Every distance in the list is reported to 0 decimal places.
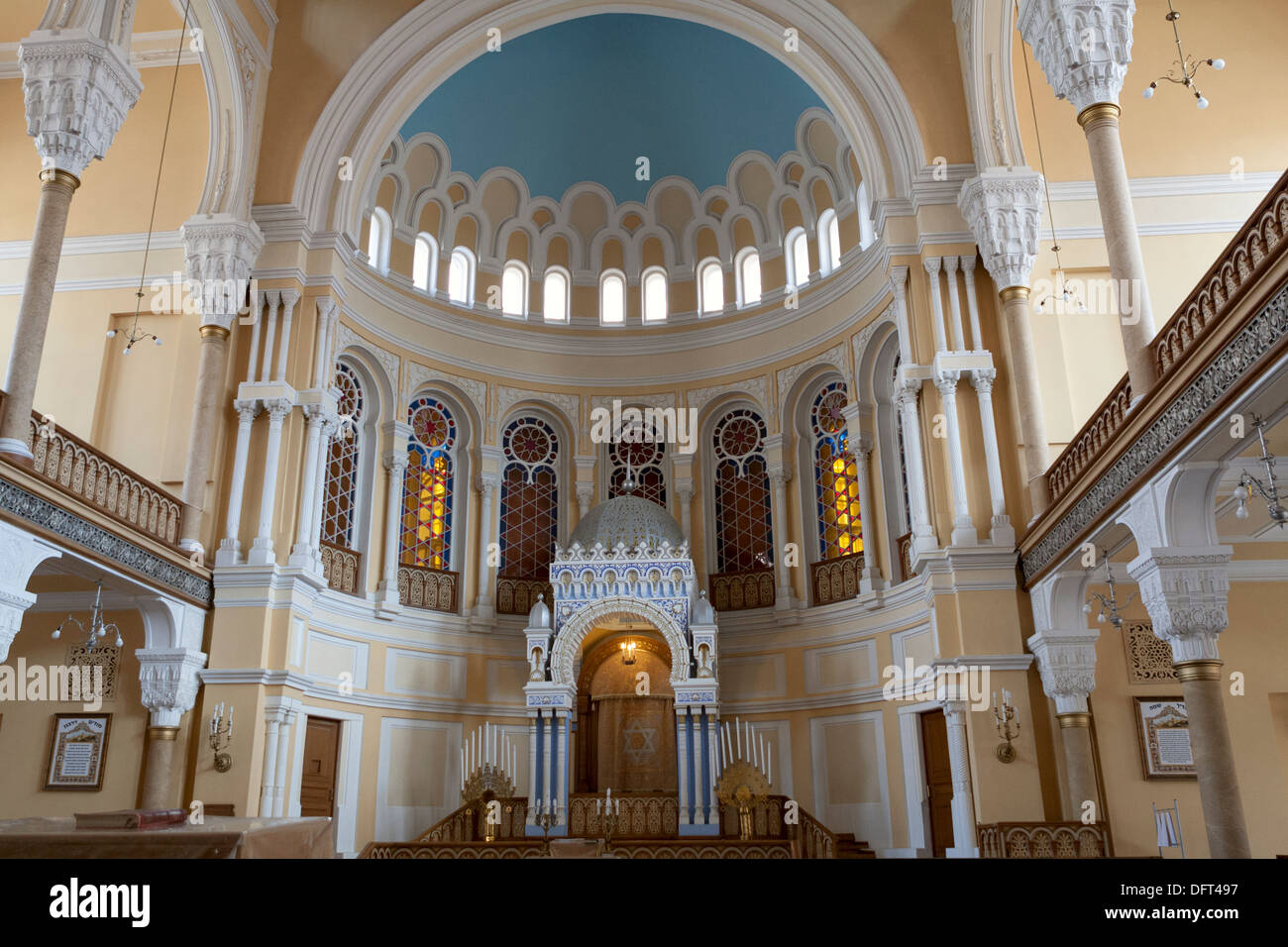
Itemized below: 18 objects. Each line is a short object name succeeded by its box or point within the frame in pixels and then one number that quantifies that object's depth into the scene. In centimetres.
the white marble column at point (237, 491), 1234
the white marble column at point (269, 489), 1235
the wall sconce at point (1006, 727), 1077
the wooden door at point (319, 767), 1325
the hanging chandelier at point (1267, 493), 597
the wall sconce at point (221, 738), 1151
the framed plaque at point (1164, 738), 1105
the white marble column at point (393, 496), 1535
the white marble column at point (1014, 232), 1213
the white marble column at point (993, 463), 1159
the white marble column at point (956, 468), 1170
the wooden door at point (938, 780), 1274
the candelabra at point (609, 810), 1293
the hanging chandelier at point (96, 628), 996
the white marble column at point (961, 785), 1091
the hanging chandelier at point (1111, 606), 880
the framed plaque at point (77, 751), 1184
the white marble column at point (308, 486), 1275
